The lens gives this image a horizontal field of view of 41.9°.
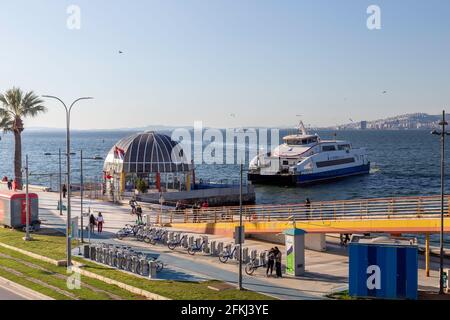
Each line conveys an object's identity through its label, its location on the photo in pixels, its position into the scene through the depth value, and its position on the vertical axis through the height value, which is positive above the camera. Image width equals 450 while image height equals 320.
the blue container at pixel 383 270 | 20.30 -4.48
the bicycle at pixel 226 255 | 26.91 -5.16
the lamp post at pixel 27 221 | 31.79 -4.25
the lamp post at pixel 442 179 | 21.08 -1.37
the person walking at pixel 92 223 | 34.22 -4.79
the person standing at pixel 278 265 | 23.91 -4.99
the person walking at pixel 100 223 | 35.16 -4.82
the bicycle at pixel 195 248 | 28.94 -5.20
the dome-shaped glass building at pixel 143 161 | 59.91 -1.89
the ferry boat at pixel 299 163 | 91.06 -3.27
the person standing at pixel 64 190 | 54.07 -4.42
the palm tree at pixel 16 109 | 51.25 +2.97
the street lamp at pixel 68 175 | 25.75 -1.48
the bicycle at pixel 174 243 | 30.31 -5.23
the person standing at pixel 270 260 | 24.14 -4.87
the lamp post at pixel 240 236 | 21.92 -3.54
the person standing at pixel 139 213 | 40.51 -4.86
